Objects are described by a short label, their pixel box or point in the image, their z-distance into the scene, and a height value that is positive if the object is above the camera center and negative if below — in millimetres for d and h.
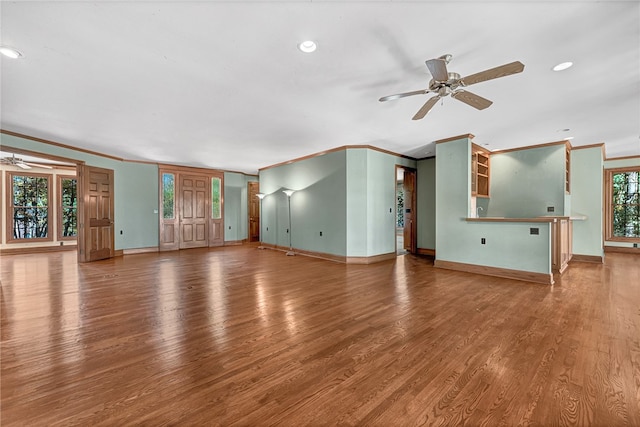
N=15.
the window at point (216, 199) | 8883 +492
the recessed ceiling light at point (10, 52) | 2304 +1454
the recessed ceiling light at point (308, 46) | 2254 +1447
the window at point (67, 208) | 8055 +219
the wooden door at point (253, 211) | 10047 +85
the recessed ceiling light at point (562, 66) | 2602 +1439
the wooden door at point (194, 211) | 8258 +89
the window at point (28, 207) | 7426 +244
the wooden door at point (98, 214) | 6035 +19
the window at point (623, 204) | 7086 +151
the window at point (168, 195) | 7945 +575
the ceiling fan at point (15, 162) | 6441 +1348
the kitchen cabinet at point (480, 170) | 5397 +902
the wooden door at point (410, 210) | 7098 +44
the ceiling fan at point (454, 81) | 2227 +1211
